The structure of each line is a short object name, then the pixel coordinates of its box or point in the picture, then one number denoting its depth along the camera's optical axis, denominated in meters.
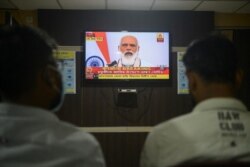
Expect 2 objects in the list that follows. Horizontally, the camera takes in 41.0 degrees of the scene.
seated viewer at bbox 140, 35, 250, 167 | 1.26
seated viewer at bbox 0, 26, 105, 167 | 1.08
